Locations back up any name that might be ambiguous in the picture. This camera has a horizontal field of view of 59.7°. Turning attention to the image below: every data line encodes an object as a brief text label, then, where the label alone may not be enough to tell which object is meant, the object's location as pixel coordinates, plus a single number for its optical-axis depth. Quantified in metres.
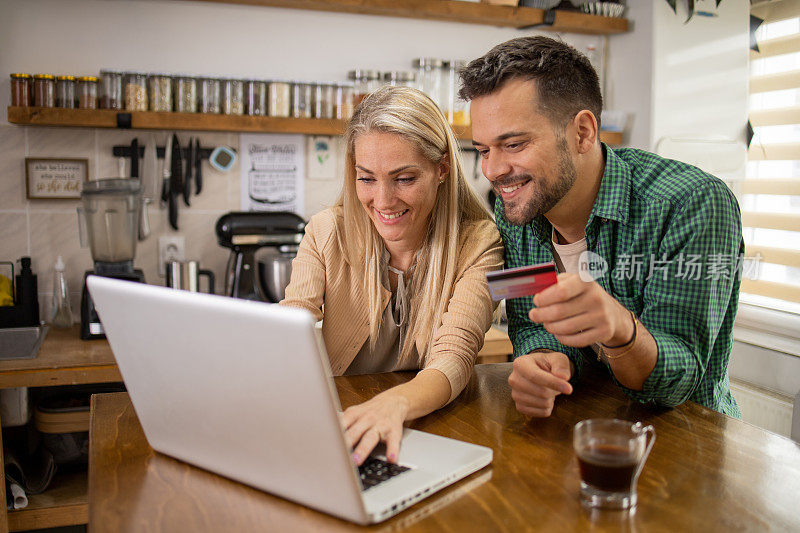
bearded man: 1.24
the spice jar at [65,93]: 2.44
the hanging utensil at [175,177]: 2.66
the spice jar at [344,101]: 2.70
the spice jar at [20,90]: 2.39
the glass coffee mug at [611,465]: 0.80
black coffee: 0.80
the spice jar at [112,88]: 2.48
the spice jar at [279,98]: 2.63
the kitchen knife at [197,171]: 2.70
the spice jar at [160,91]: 2.51
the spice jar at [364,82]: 2.73
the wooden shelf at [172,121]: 2.38
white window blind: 2.51
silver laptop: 0.69
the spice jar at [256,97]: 2.61
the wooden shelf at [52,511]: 2.11
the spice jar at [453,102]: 2.85
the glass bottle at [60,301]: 2.50
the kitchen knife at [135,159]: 2.60
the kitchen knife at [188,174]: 2.68
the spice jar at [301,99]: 2.67
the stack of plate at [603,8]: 3.02
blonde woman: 1.50
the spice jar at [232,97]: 2.58
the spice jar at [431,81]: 2.88
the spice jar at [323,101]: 2.69
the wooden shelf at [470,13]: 2.63
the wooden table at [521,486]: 0.77
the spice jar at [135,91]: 2.48
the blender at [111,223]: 2.41
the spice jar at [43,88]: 2.41
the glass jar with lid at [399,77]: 2.74
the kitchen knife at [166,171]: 2.66
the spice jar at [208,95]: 2.57
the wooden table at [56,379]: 2.06
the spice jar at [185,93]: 2.54
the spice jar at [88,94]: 2.46
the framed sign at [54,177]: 2.54
